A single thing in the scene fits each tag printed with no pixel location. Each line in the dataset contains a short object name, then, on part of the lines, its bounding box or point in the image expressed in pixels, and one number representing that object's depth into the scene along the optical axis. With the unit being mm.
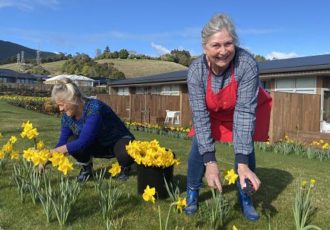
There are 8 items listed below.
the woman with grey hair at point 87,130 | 4504
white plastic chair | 21072
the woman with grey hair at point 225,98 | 2984
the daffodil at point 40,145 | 4406
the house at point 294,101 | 14703
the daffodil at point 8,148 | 4633
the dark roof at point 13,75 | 68375
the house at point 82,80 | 54062
